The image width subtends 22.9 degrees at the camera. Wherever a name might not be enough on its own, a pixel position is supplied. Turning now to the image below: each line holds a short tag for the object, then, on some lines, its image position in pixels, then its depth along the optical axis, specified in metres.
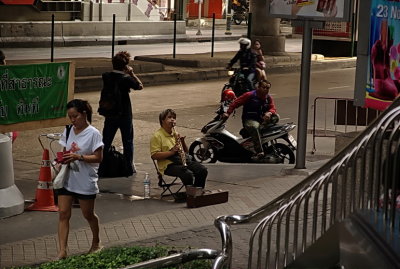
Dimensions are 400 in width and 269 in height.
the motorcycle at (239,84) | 21.02
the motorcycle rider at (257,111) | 15.72
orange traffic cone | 12.06
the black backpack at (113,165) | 14.11
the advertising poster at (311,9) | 13.84
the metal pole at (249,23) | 32.44
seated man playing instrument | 12.41
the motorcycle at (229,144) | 15.78
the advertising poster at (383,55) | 12.35
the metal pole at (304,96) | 14.62
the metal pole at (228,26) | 46.86
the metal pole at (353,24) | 34.32
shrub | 8.75
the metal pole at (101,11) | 38.95
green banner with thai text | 12.68
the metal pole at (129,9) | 40.56
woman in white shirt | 10.07
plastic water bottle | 12.89
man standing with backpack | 14.14
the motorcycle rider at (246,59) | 21.67
